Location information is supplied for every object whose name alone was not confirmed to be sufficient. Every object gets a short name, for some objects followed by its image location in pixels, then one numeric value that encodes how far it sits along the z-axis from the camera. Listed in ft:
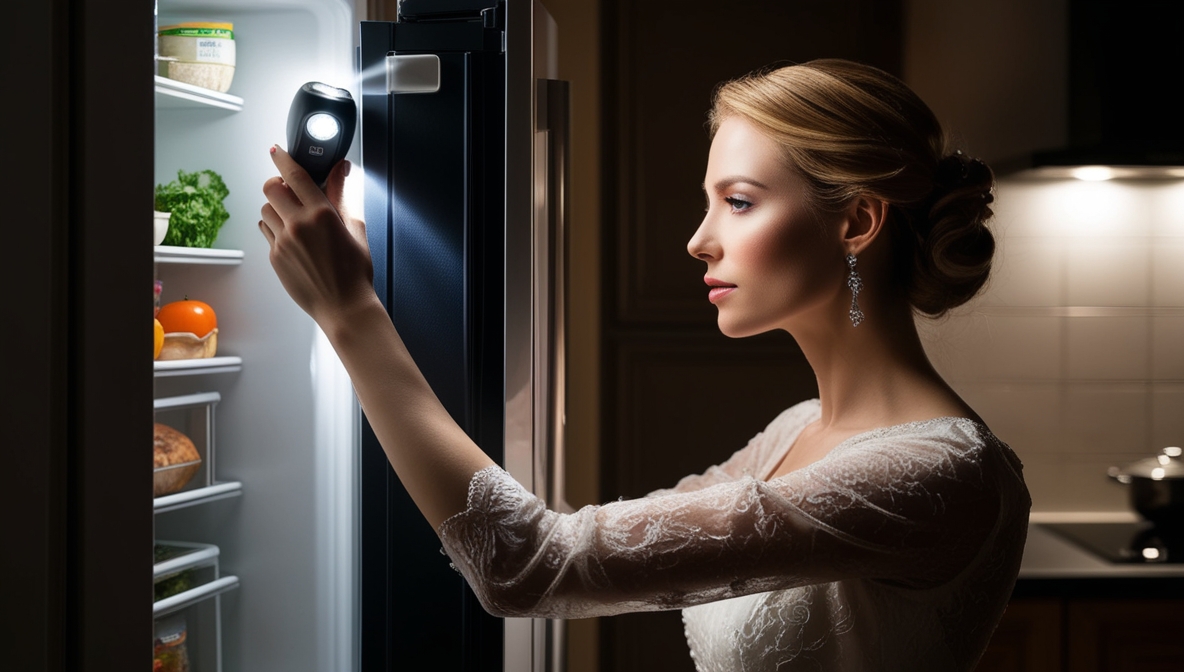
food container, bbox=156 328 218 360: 3.15
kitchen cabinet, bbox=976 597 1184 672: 6.23
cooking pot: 6.86
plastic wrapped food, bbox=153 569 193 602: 3.09
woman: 2.56
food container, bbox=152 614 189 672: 3.13
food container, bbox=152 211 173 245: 3.09
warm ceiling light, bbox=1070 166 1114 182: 7.65
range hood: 6.81
